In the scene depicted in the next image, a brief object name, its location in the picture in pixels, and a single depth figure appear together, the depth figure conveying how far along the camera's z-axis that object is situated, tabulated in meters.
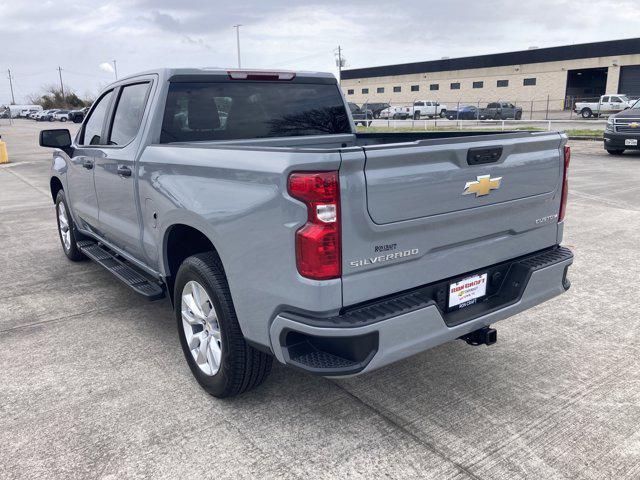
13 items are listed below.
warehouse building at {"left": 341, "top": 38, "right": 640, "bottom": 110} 51.19
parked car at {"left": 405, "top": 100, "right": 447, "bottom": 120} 50.69
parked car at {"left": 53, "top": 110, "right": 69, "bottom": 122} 68.36
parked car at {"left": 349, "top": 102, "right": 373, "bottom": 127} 42.86
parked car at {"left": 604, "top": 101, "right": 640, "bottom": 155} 14.48
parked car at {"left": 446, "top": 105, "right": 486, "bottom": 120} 43.53
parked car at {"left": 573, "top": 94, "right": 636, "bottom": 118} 40.22
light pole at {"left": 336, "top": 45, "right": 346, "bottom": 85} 63.85
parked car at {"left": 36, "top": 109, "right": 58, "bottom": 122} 71.50
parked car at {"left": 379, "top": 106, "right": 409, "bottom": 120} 50.31
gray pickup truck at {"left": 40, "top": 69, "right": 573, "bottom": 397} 2.49
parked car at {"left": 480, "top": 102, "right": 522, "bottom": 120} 42.16
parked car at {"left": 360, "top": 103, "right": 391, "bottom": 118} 53.96
